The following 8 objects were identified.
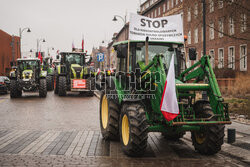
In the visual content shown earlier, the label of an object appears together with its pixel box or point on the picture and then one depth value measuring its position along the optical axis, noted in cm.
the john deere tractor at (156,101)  646
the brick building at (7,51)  5215
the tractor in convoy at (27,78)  2297
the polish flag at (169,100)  602
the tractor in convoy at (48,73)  3077
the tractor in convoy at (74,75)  2392
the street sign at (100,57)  3001
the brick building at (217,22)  1446
